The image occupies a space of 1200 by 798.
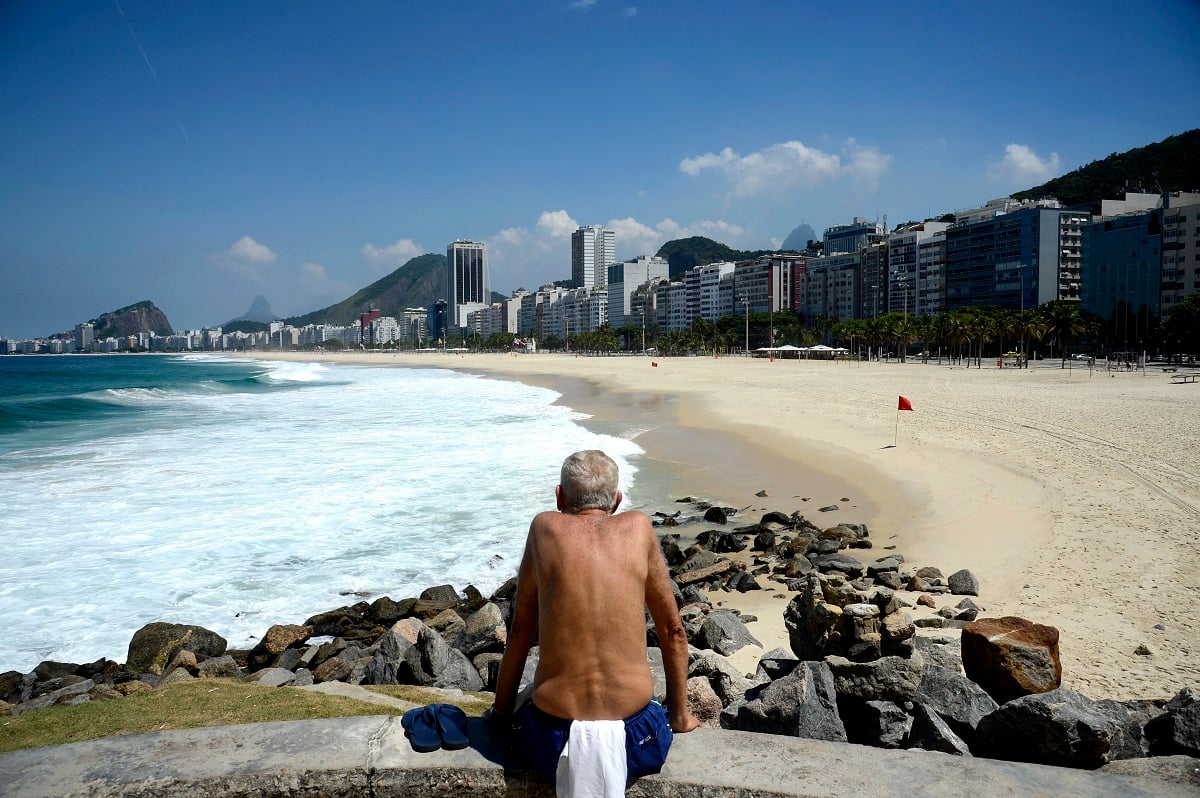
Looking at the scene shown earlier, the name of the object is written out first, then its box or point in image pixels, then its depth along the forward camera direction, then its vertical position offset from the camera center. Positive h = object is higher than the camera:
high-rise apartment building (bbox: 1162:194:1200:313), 95.88 +10.44
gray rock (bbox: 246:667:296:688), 6.14 -2.72
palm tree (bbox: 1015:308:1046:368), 76.69 +1.08
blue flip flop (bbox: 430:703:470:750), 2.86 -1.48
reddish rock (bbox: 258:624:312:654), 7.30 -2.87
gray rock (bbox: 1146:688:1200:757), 3.32 -1.76
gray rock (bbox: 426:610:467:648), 6.95 -2.78
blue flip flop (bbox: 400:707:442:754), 2.84 -1.49
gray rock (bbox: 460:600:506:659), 6.43 -2.57
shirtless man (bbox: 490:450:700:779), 2.74 -1.04
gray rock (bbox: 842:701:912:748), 3.84 -1.99
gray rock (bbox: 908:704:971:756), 3.46 -1.86
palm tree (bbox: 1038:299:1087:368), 78.06 +1.37
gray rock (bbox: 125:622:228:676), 7.00 -2.84
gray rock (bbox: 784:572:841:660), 5.08 -1.99
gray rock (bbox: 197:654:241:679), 6.70 -2.88
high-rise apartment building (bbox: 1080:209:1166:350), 98.00 +8.56
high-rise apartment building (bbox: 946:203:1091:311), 109.69 +11.95
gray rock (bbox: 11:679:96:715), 5.79 -2.72
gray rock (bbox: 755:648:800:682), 4.87 -2.15
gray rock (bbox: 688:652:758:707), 4.61 -2.12
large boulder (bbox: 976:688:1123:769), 3.10 -1.66
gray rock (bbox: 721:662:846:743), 3.75 -1.88
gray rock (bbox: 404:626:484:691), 5.58 -2.42
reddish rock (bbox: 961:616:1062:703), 4.16 -1.80
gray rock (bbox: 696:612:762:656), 6.43 -2.57
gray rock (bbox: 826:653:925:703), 4.04 -1.84
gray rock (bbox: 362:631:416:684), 5.73 -2.45
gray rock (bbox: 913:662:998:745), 3.73 -1.84
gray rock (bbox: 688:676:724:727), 4.12 -2.00
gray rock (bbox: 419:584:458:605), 8.65 -2.88
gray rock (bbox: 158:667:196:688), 6.23 -2.75
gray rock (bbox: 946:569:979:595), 7.91 -2.60
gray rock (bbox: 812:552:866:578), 8.95 -2.73
